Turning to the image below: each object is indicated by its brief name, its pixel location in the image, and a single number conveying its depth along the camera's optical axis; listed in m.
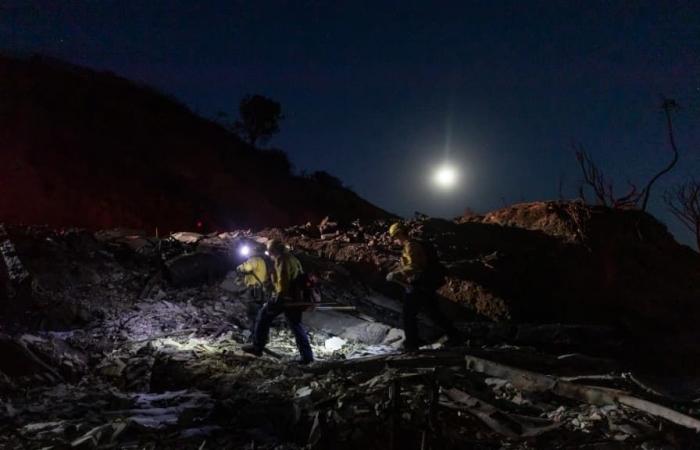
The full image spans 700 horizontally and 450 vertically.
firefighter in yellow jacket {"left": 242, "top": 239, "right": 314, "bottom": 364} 7.18
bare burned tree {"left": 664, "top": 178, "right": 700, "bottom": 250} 23.22
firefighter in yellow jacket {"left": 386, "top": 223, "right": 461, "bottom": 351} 7.28
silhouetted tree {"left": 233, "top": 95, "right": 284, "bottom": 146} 33.97
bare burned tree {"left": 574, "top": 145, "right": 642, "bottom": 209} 20.52
